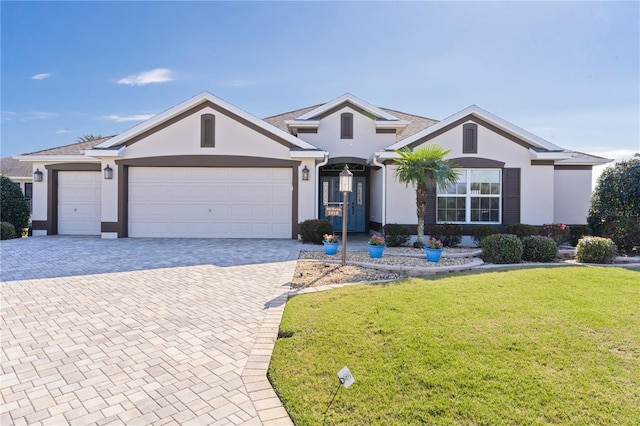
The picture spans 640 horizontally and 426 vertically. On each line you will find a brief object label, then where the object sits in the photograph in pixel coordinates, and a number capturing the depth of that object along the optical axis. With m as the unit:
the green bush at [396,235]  12.54
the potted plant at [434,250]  9.41
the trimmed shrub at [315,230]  12.61
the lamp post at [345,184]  8.95
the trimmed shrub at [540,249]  9.63
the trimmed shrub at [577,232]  13.02
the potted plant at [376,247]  9.64
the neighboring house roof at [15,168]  23.02
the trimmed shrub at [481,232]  12.54
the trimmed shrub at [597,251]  9.41
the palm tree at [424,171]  10.75
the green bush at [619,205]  11.38
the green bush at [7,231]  14.02
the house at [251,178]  13.52
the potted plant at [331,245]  10.15
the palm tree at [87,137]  41.77
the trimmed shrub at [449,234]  12.73
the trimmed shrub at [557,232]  12.23
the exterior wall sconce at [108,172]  13.89
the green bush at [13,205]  15.63
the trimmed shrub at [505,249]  9.37
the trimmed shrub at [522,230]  12.56
